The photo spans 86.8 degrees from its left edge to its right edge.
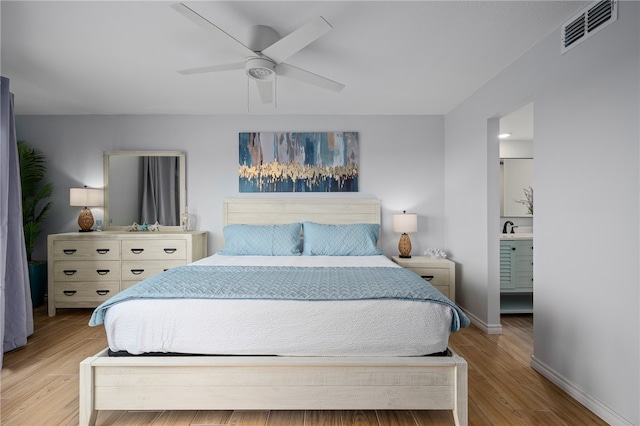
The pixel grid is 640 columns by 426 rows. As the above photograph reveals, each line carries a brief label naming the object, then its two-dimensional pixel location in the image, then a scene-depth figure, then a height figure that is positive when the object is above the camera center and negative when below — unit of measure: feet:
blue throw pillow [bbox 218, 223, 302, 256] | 11.69 -1.00
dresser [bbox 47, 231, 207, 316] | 12.30 -1.74
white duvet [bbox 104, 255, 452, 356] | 6.05 -2.10
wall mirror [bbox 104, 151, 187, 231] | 13.80 +0.97
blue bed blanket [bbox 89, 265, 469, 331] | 6.27 -1.51
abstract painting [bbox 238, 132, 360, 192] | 13.82 +2.04
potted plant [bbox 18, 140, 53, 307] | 12.88 +0.38
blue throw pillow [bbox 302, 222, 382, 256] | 11.76 -1.01
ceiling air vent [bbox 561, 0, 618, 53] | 6.10 +3.64
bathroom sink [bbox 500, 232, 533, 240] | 12.39 -0.95
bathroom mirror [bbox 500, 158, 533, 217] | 15.23 +1.24
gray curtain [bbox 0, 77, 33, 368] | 8.80 -0.75
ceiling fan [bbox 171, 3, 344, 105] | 6.15 +3.33
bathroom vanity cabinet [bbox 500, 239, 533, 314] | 12.39 -2.07
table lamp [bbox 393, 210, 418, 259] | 12.82 -0.60
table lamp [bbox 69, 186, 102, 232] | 13.03 +0.44
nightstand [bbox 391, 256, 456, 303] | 12.04 -2.21
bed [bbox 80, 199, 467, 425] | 5.83 -2.97
